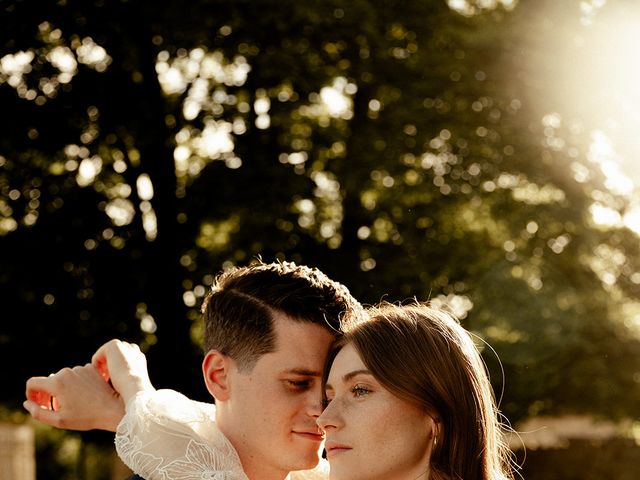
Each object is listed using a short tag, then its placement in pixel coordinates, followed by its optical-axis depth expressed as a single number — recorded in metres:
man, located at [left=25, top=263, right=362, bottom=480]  3.51
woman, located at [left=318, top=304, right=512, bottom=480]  3.18
